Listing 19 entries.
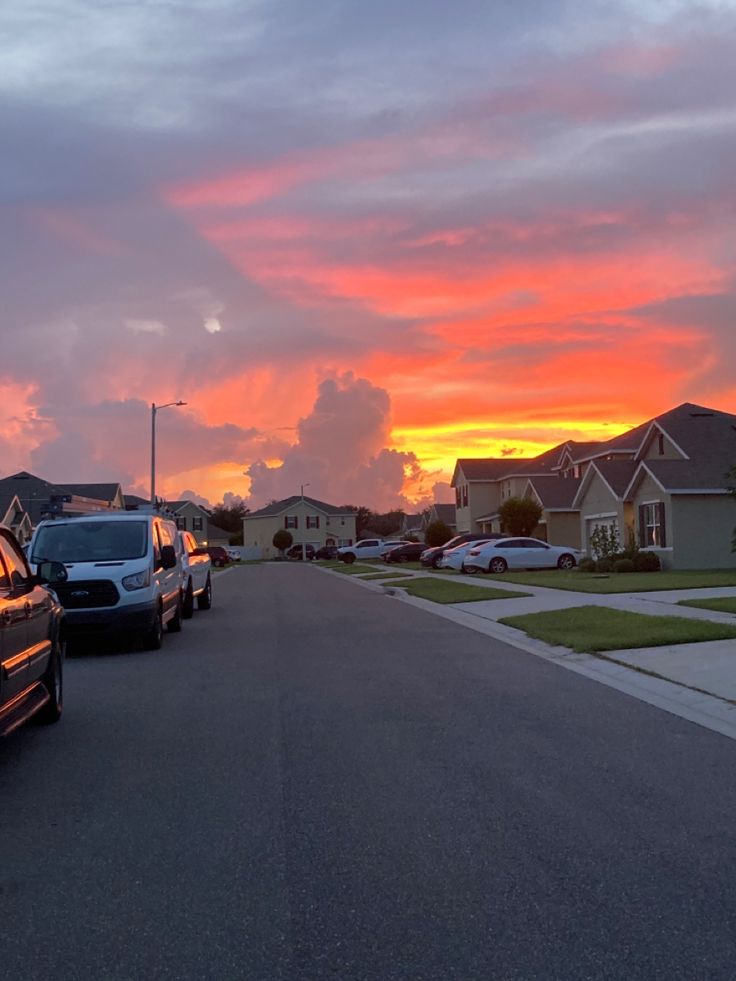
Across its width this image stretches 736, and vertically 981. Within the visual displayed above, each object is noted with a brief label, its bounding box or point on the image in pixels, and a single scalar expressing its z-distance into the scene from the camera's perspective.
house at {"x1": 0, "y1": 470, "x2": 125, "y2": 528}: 16.52
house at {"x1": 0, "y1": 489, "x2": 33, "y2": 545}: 51.72
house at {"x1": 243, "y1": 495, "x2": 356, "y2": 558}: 111.88
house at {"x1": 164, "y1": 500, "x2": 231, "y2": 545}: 116.69
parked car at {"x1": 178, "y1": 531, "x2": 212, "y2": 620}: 20.80
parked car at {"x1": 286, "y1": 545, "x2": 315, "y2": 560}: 110.06
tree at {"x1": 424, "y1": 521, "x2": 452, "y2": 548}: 68.44
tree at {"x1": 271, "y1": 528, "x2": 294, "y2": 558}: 108.62
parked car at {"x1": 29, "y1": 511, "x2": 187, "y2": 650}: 14.19
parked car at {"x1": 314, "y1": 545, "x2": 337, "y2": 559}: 95.37
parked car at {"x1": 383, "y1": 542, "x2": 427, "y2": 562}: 61.97
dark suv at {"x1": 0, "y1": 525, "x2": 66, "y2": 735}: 7.33
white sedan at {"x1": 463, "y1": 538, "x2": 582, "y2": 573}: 39.56
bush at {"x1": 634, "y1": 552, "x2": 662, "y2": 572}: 35.06
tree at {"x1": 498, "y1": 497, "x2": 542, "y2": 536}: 51.00
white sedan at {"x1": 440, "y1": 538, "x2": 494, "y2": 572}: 41.56
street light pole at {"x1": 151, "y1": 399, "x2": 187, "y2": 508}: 45.44
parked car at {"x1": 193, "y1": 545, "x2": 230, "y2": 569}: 81.31
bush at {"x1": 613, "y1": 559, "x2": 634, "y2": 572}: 34.86
